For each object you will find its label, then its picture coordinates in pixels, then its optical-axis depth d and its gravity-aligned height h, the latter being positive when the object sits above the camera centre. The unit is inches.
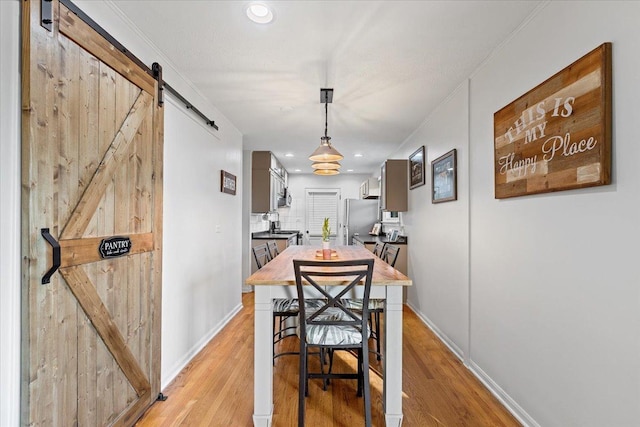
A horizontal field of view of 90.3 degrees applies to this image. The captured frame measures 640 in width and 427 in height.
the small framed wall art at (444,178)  118.3 +14.8
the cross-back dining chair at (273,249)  140.1 -15.9
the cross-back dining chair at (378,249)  149.8 -16.7
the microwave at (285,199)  256.2 +11.6
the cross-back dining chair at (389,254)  115.7 -15.4
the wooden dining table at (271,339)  74.0 -29.5
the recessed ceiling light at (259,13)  71.2 +46.2
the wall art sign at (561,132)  54.3 +17.1
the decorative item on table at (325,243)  103.7 -9.9
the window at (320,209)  321.4 +4.8
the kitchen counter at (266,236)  213.0 -15.9
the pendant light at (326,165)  122.9 +18.8
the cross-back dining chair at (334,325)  69.6 -25.8
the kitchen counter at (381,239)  183.9 -16.7
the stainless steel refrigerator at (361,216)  274.8 -1.7
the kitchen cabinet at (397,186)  189.6 +16.9
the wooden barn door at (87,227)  51.4 -3.1
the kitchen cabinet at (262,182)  210.1 +20.7
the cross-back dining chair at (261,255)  110.5 -15.6
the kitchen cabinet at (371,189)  266.3 +21.6
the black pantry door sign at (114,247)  66.4 -7.7
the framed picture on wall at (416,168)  160.1 +24.5
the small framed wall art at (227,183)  142.6 +14.2
